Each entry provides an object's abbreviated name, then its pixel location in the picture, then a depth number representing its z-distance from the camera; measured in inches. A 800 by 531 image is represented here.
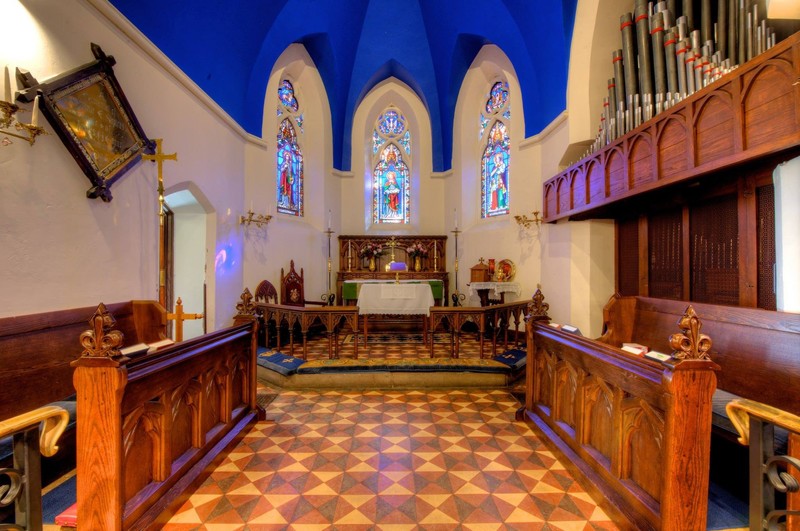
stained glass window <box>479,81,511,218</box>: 351.6
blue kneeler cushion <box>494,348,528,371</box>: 205.3
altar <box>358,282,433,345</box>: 266.1
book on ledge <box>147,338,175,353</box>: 108.7
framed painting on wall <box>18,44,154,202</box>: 126.6
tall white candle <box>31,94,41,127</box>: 113.7
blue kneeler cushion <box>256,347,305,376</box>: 202.3
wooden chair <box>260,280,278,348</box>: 280.2
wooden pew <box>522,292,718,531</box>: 77.0
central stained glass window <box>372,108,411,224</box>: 441.1
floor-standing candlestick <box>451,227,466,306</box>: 353.4
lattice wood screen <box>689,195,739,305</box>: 151.9
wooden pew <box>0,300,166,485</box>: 107.3
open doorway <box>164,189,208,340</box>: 246.5
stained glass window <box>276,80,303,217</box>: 342.6
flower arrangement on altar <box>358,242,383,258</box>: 394.6
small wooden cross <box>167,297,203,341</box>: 157.8
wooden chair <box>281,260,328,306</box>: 313.1
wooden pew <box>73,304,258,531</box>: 79.4
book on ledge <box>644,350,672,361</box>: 88.1
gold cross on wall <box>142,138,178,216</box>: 160.4
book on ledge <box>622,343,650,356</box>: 101.9
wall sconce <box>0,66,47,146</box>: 106.6
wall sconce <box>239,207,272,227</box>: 281.9
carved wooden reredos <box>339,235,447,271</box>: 398.9
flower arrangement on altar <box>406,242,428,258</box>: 396.5
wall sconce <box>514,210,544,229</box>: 285.4
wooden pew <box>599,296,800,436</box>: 104.4
